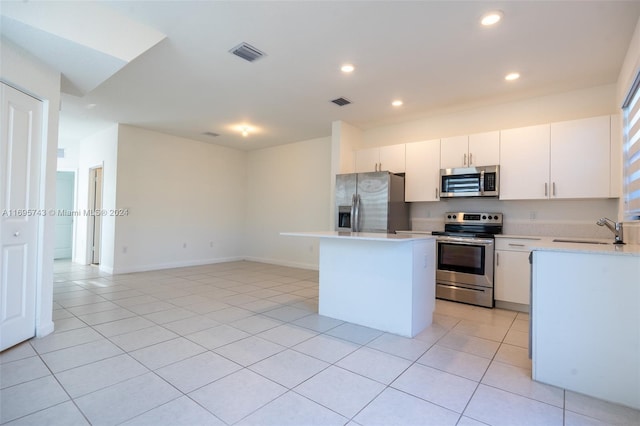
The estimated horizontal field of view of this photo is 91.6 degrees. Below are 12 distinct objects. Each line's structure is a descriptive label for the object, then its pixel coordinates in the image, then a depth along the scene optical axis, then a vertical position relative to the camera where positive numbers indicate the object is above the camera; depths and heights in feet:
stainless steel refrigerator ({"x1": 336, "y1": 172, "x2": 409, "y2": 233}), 14.93 +0.86
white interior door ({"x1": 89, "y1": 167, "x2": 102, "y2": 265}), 21.58 -0.05
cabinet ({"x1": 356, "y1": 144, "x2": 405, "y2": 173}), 16.02 +3.26
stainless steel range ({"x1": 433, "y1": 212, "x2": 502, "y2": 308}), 12.79 -1.58
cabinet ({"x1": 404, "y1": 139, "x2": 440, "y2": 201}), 14.94 +2.46
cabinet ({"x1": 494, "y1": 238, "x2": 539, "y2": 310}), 12.05 -1.88
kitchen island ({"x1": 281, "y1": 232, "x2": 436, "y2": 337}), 9.42 -2.01
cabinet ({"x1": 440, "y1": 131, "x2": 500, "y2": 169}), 13.39 +3.21
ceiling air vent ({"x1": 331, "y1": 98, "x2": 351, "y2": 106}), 14.16 +5.46
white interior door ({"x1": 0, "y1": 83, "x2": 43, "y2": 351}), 7.95 +0.05
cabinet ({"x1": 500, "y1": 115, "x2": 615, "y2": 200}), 11.21 +2.45
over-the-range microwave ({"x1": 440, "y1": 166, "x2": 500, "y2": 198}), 13.25 +1.79
